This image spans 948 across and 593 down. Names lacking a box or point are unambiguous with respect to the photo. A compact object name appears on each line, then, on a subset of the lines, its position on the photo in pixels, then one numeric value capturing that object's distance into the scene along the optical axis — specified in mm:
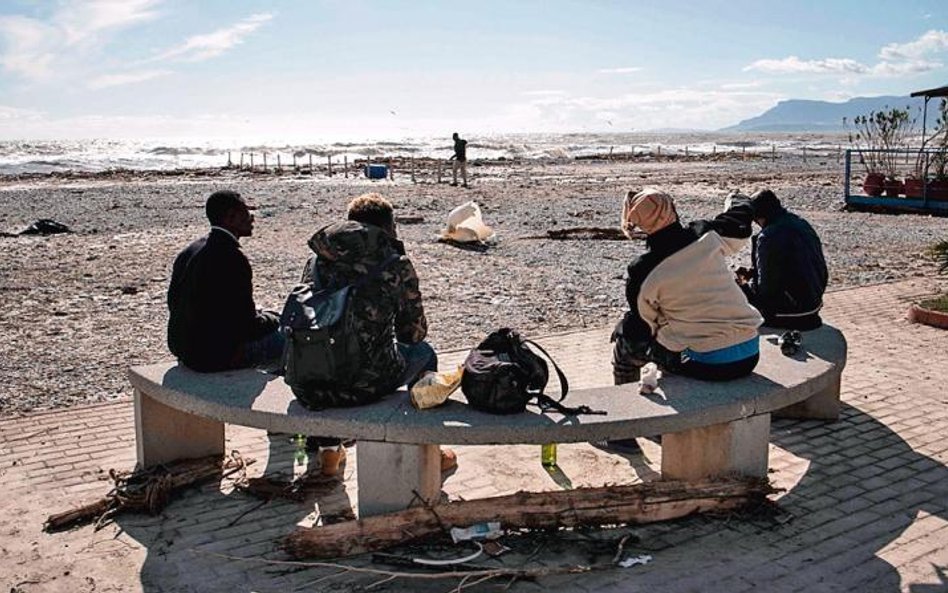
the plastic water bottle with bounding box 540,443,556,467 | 5299
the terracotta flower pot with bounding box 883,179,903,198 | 20766
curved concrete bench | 4199
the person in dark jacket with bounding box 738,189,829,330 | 6133
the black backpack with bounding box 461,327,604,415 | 4285
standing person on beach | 32469
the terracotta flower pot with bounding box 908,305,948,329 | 8641
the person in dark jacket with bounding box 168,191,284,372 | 4977
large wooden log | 4094
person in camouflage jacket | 4309
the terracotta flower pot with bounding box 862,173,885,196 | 20984
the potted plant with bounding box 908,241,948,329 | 8664
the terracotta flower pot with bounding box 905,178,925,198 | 19938
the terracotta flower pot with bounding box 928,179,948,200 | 19609
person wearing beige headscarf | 4750
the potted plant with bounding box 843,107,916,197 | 21016
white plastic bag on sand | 15609
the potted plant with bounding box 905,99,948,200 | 19625
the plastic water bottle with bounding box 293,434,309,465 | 5438
